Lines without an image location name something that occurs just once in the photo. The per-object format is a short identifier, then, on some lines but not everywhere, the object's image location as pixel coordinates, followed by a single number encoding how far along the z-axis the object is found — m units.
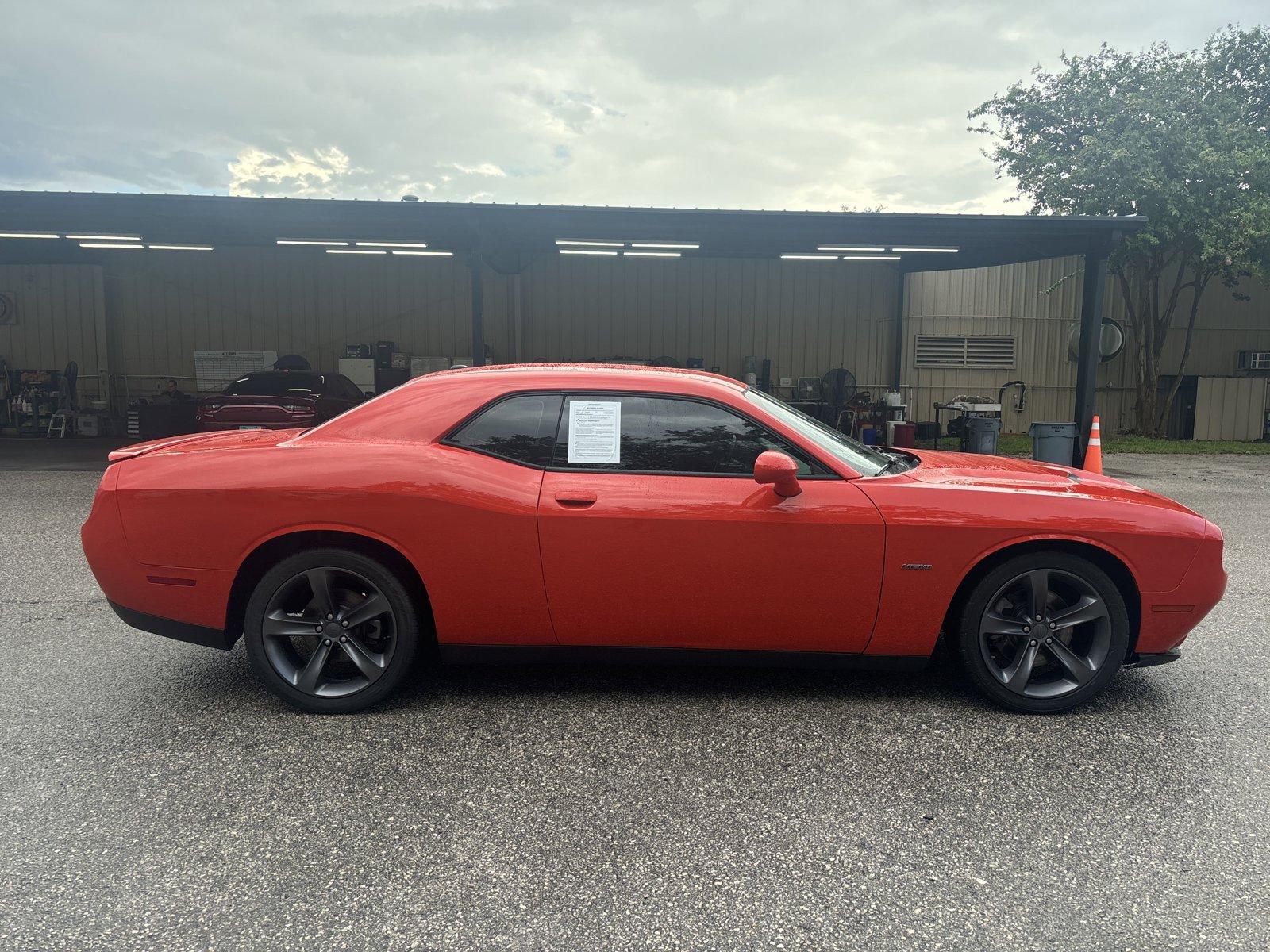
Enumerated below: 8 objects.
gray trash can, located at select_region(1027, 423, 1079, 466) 10.04
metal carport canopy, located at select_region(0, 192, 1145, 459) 11.15
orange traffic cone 8.19
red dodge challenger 3.21
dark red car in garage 9.72
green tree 15.20
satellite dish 18.58
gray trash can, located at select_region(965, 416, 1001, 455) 12.04
